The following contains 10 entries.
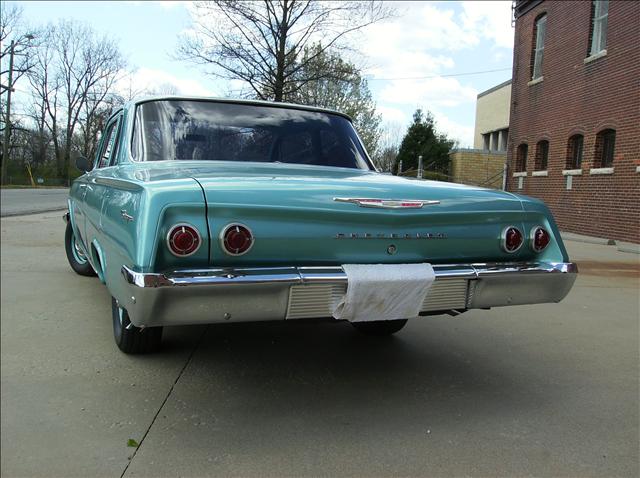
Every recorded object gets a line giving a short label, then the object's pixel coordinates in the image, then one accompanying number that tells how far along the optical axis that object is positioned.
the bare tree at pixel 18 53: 37.25
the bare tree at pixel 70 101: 40.56
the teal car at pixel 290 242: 2.27
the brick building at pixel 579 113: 11.01
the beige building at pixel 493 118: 30.09
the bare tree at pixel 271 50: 15.89
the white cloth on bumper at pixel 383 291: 2.48
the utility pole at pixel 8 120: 34.72
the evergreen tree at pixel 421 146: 31.88
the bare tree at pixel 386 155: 42.86
